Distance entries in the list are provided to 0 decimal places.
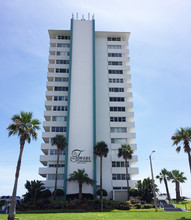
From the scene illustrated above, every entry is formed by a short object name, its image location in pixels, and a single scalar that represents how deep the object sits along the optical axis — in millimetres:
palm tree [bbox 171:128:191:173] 39750
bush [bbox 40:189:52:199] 48866
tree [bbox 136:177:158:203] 48856
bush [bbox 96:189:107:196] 51656
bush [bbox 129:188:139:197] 50594
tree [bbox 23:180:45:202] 47594
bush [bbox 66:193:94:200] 51472
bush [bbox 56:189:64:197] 50500
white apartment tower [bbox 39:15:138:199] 55812
